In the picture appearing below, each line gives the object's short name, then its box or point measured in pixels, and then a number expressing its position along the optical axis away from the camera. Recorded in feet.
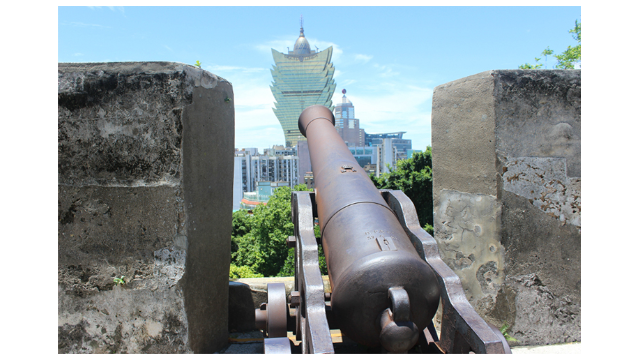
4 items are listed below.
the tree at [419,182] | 48.29
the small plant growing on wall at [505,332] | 10.18
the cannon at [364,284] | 6.08
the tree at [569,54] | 48.60
